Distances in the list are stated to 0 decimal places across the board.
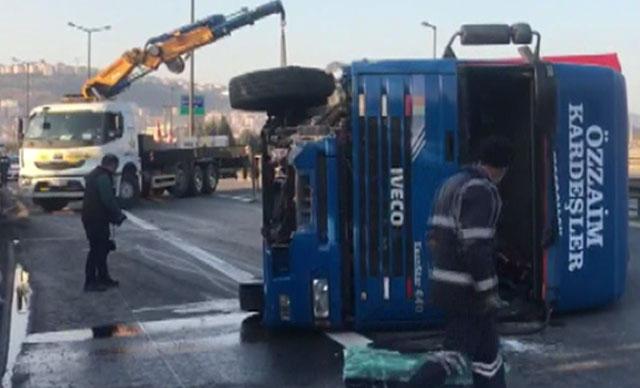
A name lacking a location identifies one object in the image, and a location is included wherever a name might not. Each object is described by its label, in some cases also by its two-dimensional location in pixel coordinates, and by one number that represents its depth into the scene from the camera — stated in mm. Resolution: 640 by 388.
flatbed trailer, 27703
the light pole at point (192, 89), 38094
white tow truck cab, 23312
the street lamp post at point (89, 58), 60688
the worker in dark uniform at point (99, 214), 11617
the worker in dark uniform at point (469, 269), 5105
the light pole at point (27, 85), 81956
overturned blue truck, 8117
